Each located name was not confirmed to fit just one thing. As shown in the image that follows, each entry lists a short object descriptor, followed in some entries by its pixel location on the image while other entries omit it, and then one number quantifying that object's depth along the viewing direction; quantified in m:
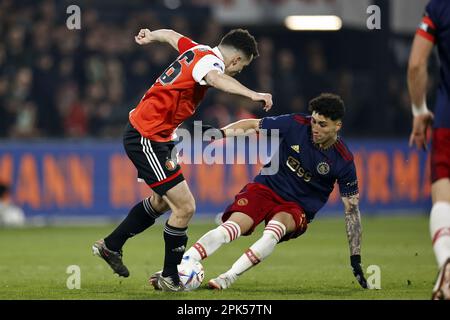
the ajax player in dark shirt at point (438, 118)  12.59
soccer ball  15.87
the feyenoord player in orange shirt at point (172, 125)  15.78
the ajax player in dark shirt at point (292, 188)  16.23
